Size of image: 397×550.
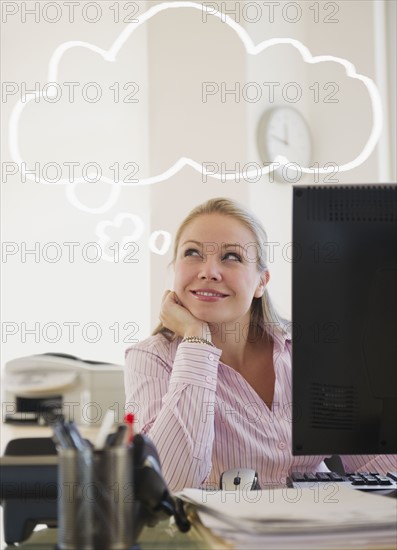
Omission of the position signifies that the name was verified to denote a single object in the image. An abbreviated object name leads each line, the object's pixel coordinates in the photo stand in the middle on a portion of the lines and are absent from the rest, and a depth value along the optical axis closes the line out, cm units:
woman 154
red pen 95
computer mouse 128
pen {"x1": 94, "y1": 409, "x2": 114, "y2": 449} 90
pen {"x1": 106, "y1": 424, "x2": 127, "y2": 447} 89
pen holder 84
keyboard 124
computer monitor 108
